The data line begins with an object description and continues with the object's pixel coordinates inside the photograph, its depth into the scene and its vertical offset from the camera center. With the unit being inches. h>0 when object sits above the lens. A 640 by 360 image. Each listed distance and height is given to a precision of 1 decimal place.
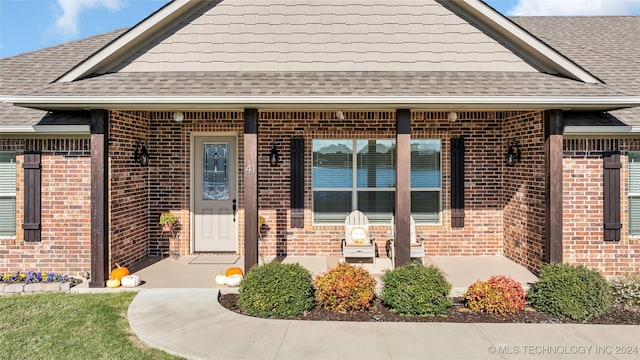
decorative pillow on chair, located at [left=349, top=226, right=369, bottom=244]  307.7 -40.0
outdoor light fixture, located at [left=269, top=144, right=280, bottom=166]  327.3 +20.0
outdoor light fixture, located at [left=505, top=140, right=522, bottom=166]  302.2 +20.3
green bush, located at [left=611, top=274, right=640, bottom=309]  223.1 -61.1
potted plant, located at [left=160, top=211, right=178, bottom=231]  319.0 -30.0
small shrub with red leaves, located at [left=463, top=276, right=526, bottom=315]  211.3 -59.7
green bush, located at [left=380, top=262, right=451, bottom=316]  210.8 -57.0
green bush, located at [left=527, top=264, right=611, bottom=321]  205.9 -57.0
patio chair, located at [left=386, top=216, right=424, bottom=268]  286.0 -44.6
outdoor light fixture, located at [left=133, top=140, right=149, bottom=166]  308.7 +20.9
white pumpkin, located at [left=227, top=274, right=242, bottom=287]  252.1 -60.1
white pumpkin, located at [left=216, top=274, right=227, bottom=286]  255.8 -60.6
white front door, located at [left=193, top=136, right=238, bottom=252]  338.0 -11.7
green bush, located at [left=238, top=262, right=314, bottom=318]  208.7 -56.6
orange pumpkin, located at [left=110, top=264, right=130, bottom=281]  256.1 -56.4
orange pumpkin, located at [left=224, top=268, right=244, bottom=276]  259.3 -56.3
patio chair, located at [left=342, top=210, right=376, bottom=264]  293.0 -42.8
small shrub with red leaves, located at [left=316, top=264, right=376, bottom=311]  215.2 -56.9
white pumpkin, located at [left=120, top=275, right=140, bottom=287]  252.1 -60.1
